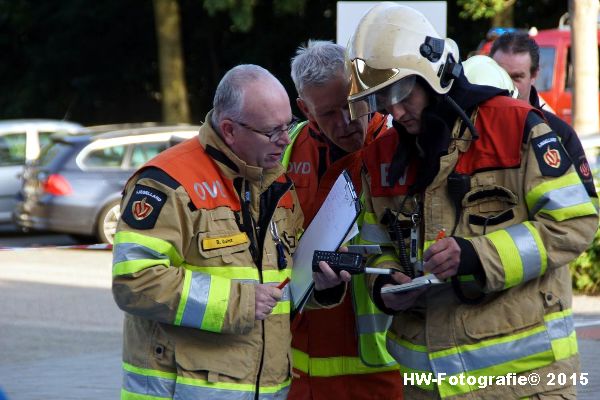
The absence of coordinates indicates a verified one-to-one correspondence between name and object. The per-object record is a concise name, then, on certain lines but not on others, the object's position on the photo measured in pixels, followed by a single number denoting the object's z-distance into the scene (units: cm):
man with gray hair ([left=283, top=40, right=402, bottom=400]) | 738
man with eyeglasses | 594
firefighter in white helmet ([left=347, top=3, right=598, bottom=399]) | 587
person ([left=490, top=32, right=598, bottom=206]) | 1009
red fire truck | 2789
